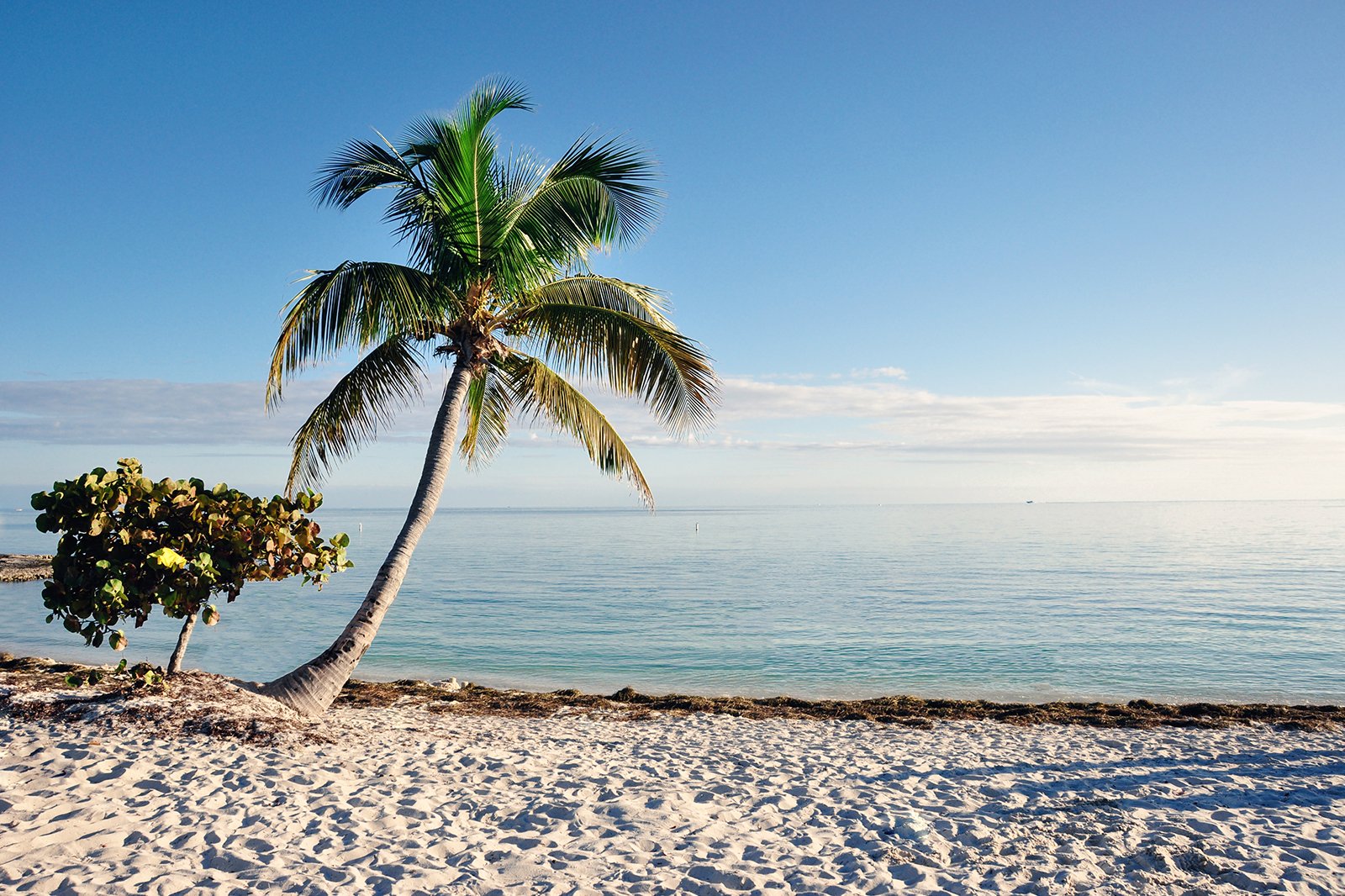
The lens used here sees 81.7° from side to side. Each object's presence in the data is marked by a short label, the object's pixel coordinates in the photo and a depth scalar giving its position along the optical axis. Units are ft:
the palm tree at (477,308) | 33.76
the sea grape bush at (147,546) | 25.32
